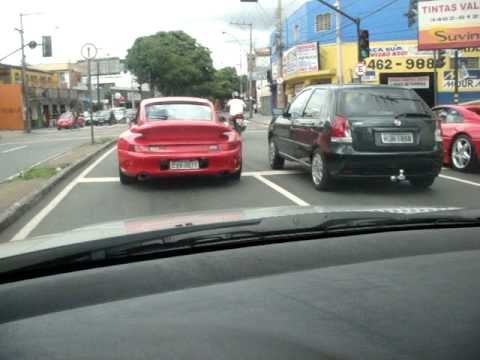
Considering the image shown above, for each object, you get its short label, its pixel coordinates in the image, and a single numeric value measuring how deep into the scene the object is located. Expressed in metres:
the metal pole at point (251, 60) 60.91
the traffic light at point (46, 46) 36.53
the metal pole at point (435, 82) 31.76
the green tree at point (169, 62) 65.88
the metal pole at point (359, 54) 23.00
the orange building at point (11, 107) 58.32
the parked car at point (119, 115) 65.91
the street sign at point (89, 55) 17.45
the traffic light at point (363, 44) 22.75
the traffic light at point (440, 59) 32.70
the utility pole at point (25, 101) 45.98
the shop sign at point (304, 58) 39.81
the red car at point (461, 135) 10.45
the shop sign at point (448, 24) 27.86
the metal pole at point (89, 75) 17.50
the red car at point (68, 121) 50.75
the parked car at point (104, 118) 60.88
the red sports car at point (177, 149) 8.76
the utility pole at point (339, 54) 26.60
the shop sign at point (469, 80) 35.62
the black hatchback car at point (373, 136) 8.01
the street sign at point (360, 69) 23.23
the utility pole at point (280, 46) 35.16
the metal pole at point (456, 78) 25.20
